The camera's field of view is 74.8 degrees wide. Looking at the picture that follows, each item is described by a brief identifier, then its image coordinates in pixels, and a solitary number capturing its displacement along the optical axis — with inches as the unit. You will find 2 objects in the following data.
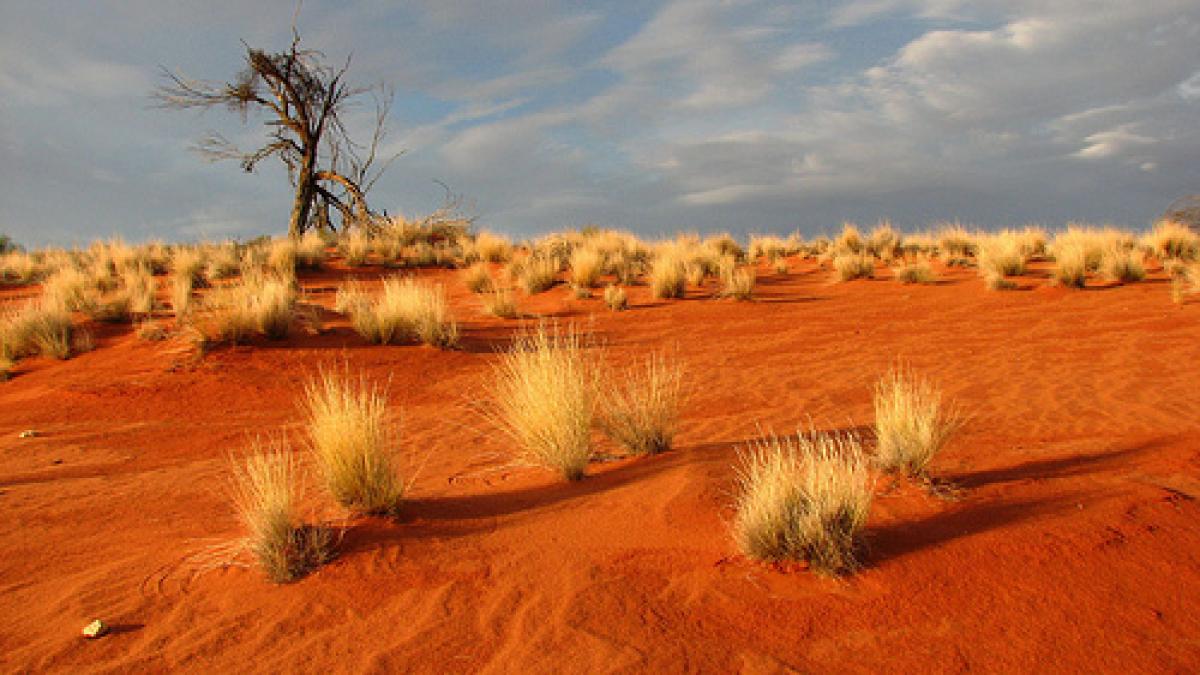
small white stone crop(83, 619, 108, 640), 148.4
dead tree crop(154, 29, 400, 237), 871.7
